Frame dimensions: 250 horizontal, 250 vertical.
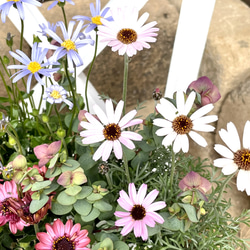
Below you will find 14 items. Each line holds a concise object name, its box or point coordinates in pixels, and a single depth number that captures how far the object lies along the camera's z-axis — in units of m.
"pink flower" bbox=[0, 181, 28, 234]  0.44
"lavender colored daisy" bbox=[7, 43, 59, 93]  0.44
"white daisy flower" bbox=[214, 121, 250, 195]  0.35
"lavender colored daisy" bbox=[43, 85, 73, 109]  0.45
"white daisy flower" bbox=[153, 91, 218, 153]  0.37
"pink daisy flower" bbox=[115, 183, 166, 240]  0.38
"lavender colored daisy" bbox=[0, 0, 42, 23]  0.44
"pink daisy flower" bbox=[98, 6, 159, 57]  0.41
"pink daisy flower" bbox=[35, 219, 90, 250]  0.41
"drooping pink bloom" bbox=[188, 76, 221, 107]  0.43
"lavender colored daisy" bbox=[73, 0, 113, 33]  0.49
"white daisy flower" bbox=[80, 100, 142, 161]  0.38
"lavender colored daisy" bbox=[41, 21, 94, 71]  0.43
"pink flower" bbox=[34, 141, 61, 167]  0.43
